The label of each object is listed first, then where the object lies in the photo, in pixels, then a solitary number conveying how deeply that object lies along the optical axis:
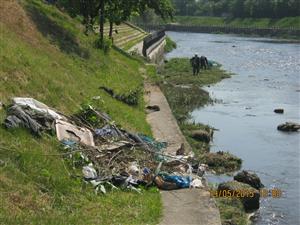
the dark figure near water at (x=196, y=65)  41.81
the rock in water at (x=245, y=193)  12.92
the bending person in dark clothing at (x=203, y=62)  44.31
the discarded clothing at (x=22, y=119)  11.09
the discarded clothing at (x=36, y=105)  12.52
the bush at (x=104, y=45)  29.00
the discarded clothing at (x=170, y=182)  11.66
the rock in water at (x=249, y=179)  14.50
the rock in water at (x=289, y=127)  22.64
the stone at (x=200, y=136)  19.58
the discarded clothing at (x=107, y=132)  13.54
